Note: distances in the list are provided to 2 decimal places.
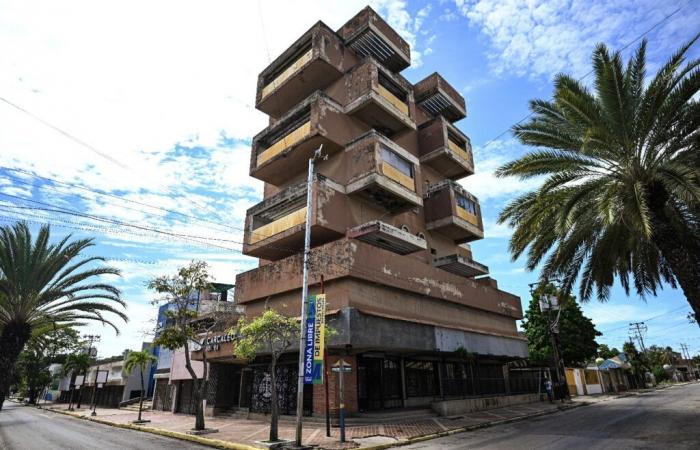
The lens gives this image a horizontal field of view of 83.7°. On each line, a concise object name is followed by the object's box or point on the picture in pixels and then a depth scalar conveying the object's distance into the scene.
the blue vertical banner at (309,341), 14.06
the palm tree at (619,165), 13.30
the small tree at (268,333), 14.88
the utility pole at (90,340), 49.92
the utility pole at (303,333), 13.25
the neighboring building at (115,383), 44.28
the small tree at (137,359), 27.45
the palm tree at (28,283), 21.72
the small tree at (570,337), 41.56
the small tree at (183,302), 18.94
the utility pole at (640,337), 83.62
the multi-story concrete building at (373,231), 21.08
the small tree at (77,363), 48.67
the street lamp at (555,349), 29.62
